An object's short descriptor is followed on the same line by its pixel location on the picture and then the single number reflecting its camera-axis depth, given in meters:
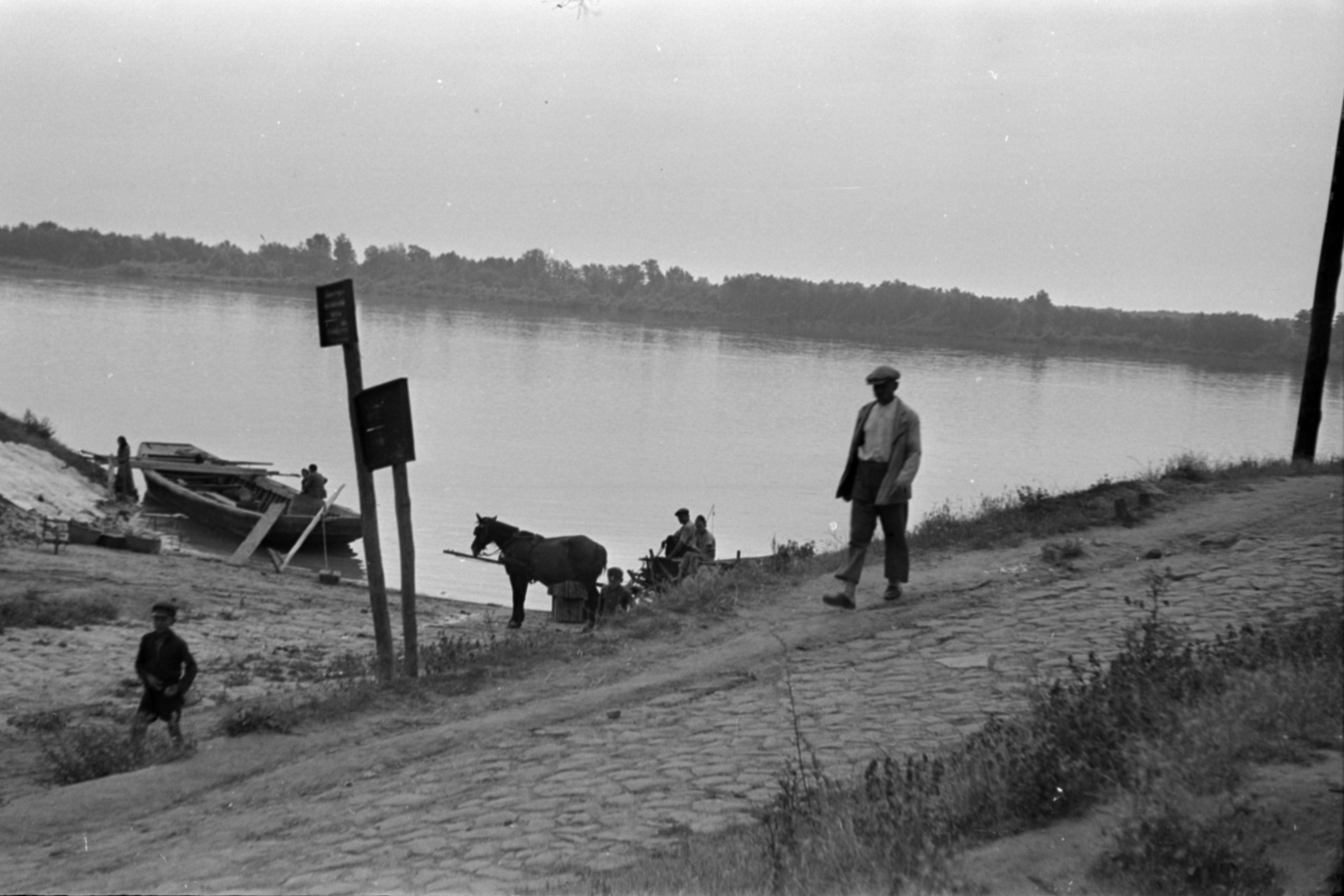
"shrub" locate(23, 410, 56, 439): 32.84
